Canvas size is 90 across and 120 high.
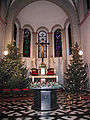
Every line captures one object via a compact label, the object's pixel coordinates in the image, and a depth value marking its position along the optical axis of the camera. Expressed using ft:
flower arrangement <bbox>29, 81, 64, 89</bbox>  14.73
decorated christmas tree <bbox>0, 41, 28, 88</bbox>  26.04
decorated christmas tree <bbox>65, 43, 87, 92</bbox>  25.29
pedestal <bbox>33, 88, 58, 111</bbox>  14.61
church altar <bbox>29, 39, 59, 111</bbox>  14.58
